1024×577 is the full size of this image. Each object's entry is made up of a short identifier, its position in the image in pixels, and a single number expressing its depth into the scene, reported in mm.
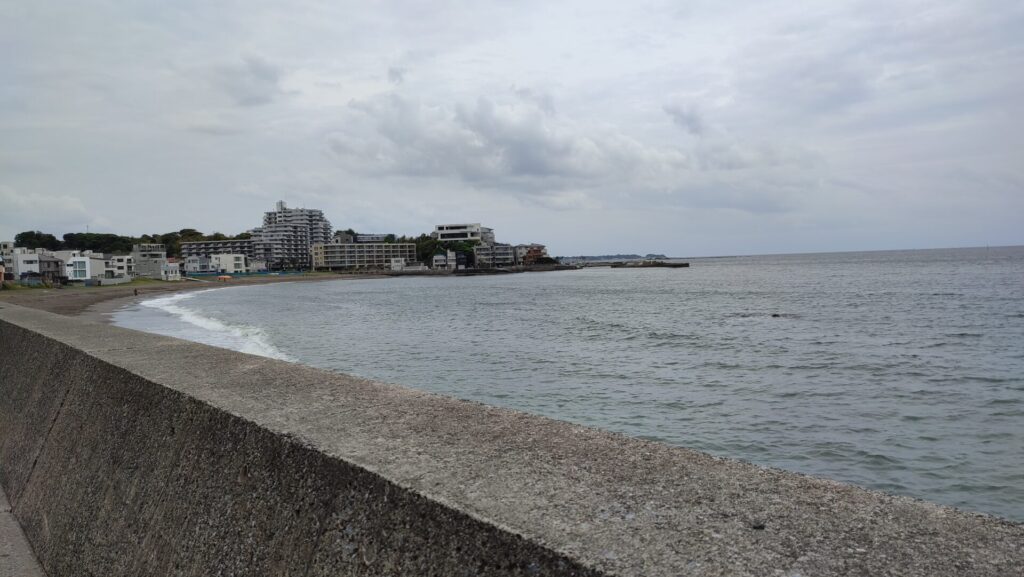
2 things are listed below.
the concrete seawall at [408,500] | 1719
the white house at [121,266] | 102300
